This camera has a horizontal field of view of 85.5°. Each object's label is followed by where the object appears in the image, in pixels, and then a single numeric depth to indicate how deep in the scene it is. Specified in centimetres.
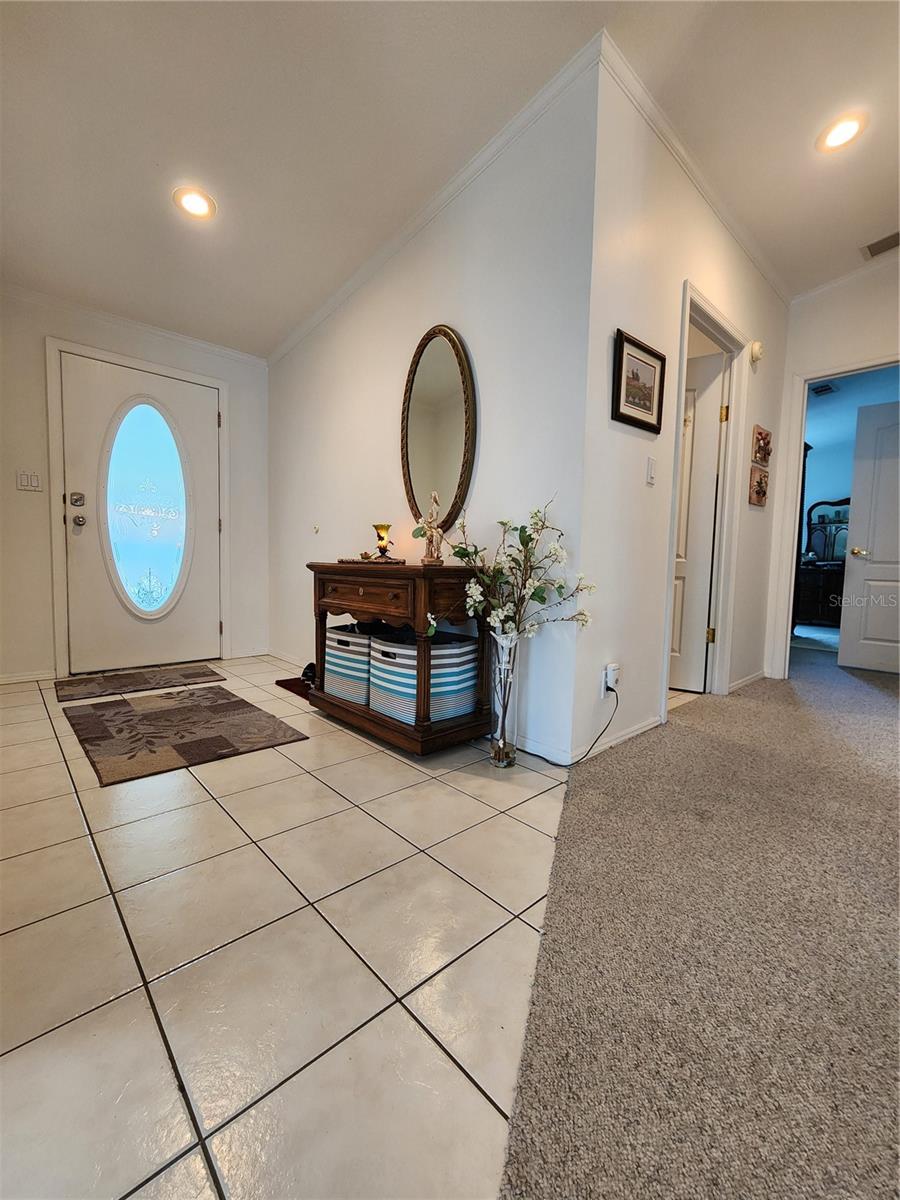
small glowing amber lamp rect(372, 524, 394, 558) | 246
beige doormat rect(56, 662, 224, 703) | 296
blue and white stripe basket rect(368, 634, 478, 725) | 199
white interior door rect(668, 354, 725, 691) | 299
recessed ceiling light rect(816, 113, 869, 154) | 202
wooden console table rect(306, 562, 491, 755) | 194
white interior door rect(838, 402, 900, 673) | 377
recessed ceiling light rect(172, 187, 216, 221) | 232
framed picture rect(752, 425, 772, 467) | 312
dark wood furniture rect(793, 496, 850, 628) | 647
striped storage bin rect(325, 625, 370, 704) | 225
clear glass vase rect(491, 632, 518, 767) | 191
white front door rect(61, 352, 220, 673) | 336
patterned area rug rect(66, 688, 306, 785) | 194
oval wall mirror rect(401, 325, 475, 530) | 224
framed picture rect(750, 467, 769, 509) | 308
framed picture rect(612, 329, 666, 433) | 192
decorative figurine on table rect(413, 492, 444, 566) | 223
